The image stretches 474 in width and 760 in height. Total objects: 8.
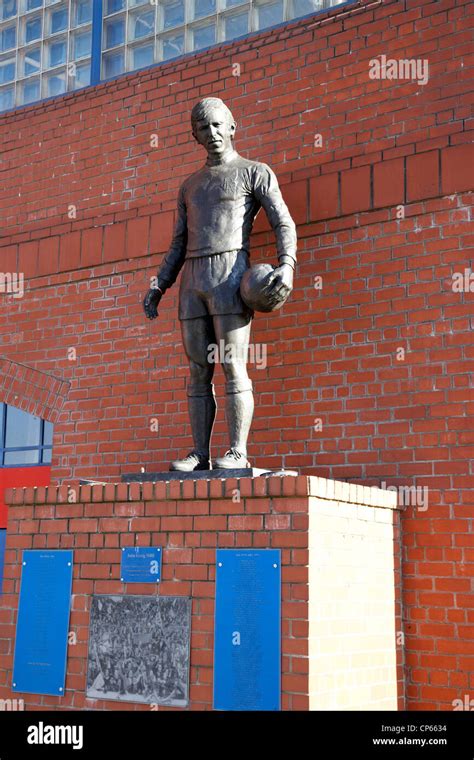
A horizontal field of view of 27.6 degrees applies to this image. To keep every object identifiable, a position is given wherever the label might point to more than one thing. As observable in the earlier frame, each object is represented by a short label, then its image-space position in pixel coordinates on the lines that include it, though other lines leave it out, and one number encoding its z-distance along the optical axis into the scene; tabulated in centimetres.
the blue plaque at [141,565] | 507
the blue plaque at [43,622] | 525
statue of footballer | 553
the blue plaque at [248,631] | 461
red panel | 775
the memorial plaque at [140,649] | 486
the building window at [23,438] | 800
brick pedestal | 468
